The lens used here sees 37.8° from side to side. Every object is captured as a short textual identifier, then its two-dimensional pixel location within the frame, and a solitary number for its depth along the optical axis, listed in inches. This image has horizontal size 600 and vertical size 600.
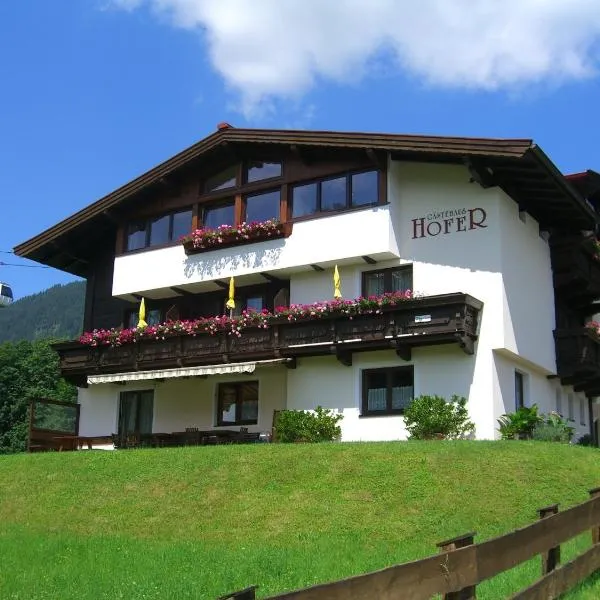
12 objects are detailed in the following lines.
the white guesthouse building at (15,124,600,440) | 877.8
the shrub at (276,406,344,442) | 902.4
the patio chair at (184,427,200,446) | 926.4
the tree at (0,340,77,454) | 2348.7
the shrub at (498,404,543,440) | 845.8
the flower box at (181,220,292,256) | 986.1
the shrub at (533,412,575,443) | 844.6
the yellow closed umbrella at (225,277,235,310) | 994.1
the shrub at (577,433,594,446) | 1053.9
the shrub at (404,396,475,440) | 844.0
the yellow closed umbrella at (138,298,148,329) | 1063.6
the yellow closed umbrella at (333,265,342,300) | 925.8
